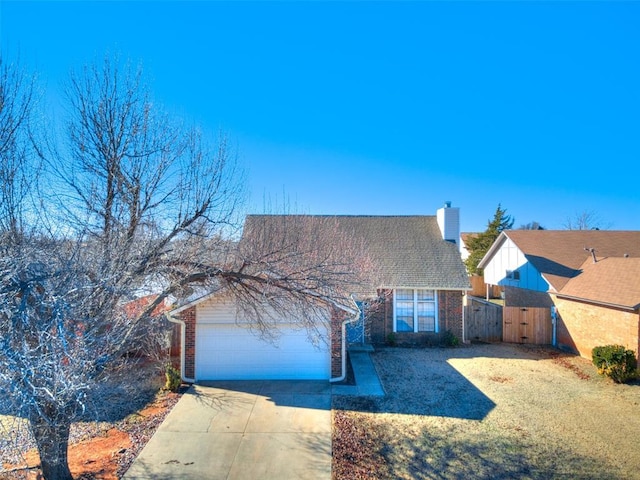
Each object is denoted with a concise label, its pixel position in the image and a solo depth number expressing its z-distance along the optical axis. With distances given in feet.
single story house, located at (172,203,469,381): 33.60
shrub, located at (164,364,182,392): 31.12
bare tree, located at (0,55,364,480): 12.28
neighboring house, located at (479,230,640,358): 38.19
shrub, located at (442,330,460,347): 47.24
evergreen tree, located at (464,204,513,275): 98.27
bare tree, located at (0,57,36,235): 17.35
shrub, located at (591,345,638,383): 33.50
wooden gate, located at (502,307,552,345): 48.75
